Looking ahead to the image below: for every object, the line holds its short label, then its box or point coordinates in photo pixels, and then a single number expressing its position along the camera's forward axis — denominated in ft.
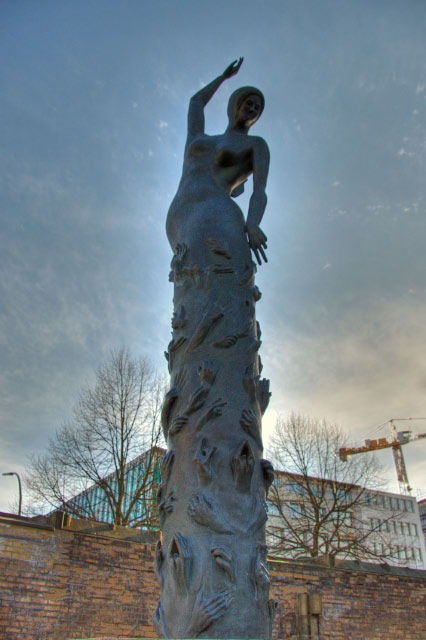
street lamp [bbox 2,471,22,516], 59.54
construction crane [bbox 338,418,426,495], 298.64
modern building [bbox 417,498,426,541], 307.54
